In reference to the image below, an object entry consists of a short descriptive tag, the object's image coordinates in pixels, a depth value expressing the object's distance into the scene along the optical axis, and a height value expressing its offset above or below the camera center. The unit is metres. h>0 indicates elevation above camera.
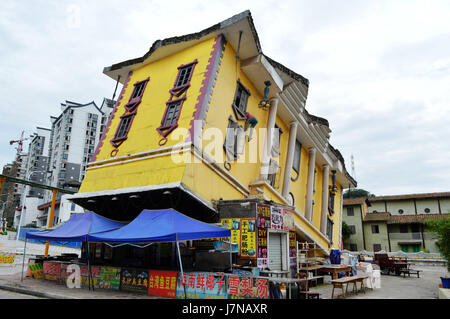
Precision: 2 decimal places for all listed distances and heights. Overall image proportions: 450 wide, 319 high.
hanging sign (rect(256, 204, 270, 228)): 12.65 +0.96
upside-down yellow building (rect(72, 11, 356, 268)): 13.59 +5.46
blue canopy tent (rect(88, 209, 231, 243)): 9.89 +0.29
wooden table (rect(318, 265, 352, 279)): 15.83 -1.45
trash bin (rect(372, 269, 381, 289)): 15.20 -1.84
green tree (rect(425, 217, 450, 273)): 11.38 +0.26
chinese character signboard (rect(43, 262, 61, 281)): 13.69 -1.41
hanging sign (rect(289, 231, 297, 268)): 14.17 -0.44
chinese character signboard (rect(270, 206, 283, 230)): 13.39 +0.95
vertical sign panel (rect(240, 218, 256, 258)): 12.17 +0.07
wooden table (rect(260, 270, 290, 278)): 11.60 -1.33
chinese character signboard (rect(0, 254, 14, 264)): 20.83 -1.38
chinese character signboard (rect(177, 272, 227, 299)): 9.61 -1.44
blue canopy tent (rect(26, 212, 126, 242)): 12.54 +0.43
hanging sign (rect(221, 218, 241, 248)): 12.59 +0.51
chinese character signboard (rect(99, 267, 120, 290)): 11.88 -1.47
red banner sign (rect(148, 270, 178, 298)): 10.46 -1.47
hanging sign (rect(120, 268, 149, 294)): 11.22 -1.47
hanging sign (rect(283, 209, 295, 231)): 14.11 +0.91
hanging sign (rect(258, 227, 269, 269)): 12.21 -0.35
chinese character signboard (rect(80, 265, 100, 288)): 12.37 -1.45
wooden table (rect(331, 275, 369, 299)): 11.49 -1.51
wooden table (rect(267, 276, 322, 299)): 8.98 -1.15
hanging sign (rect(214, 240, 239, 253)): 11.58 -0.20
